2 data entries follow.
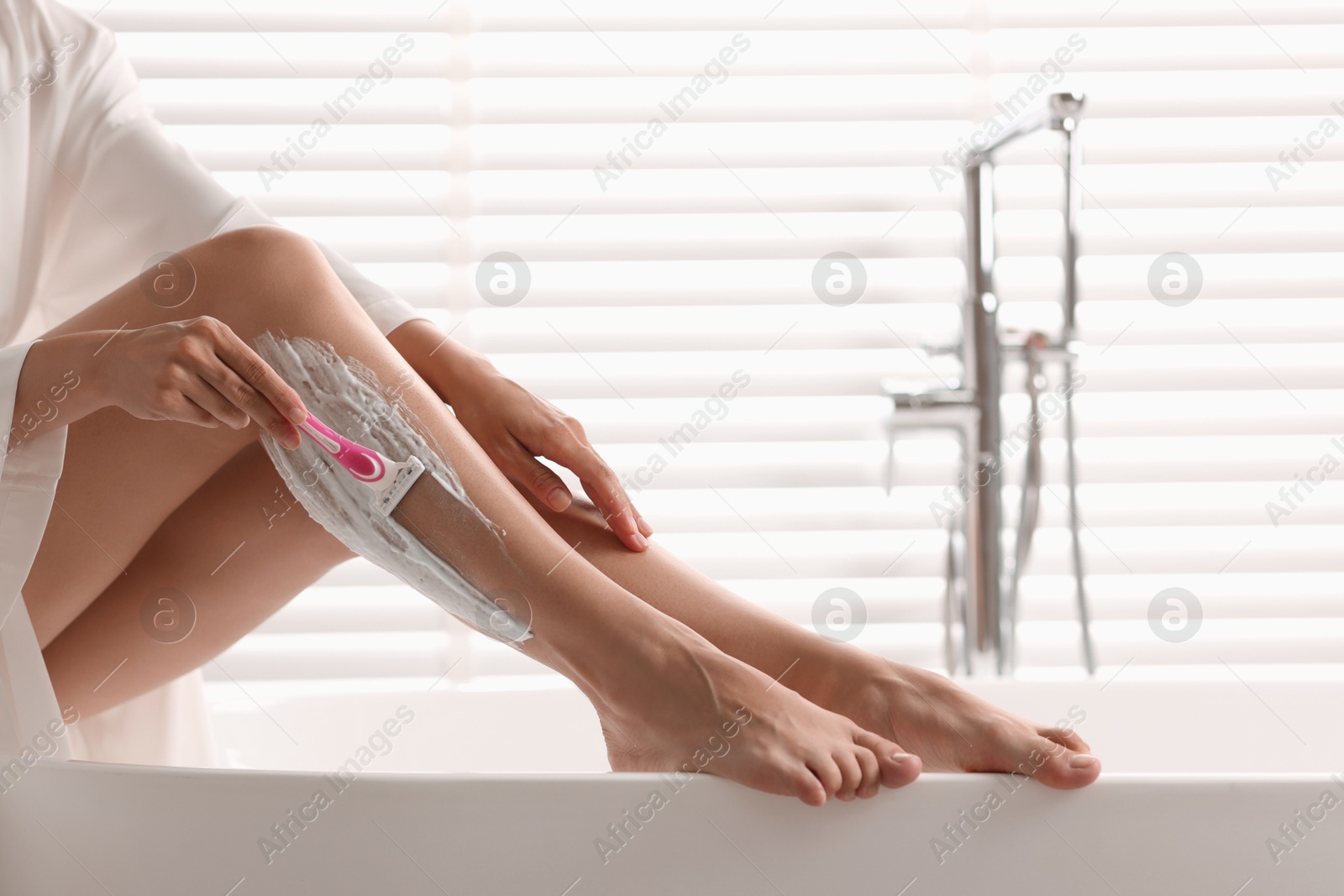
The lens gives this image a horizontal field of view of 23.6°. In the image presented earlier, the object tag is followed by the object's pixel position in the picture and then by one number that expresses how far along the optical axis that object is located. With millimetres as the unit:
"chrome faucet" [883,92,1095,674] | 2870
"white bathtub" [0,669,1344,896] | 2141
